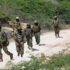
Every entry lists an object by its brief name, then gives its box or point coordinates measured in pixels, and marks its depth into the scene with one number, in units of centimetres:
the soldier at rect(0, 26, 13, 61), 1822
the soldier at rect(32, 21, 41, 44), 2300
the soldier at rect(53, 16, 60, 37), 2611
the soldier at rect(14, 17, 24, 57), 1922
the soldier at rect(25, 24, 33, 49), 2092
